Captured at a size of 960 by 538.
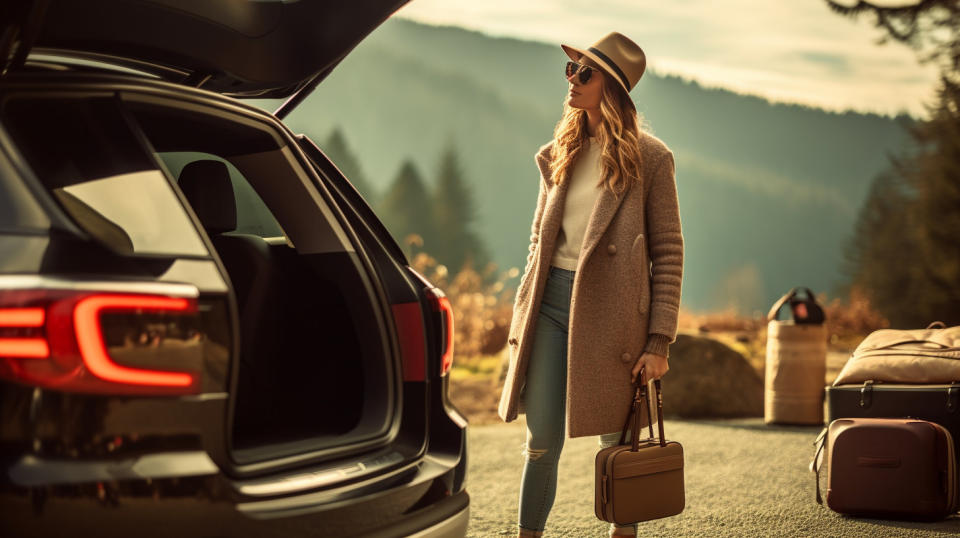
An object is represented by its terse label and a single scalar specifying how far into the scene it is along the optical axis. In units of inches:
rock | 369.7
